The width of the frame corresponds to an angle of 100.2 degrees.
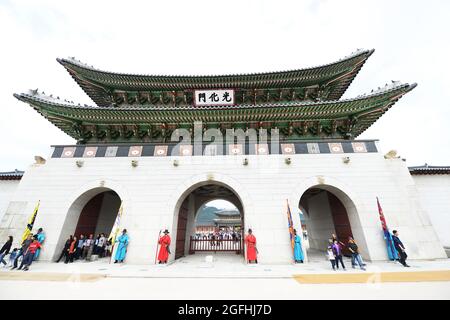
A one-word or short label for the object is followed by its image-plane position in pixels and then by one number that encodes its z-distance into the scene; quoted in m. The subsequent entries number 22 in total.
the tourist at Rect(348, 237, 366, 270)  7.58
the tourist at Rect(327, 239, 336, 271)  7.55
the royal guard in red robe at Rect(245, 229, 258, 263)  8.77
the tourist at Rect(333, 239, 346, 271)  7.66
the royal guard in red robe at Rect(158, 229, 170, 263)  8.79
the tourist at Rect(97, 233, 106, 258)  10.84
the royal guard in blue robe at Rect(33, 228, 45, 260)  9.10
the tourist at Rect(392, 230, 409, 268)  7.53
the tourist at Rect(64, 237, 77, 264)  9.17
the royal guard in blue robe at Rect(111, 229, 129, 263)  8.95
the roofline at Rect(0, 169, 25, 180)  12.60
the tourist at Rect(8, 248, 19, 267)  8.42
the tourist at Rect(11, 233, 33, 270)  7.80
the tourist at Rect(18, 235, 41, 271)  7.68
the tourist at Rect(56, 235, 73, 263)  9.34
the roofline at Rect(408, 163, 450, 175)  11.49
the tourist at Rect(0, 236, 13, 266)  8.10
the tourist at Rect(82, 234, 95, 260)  10.20
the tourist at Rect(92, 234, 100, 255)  10.82
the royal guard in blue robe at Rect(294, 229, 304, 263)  8.66
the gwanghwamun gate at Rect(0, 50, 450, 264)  9.38
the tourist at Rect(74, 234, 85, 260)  9.97
